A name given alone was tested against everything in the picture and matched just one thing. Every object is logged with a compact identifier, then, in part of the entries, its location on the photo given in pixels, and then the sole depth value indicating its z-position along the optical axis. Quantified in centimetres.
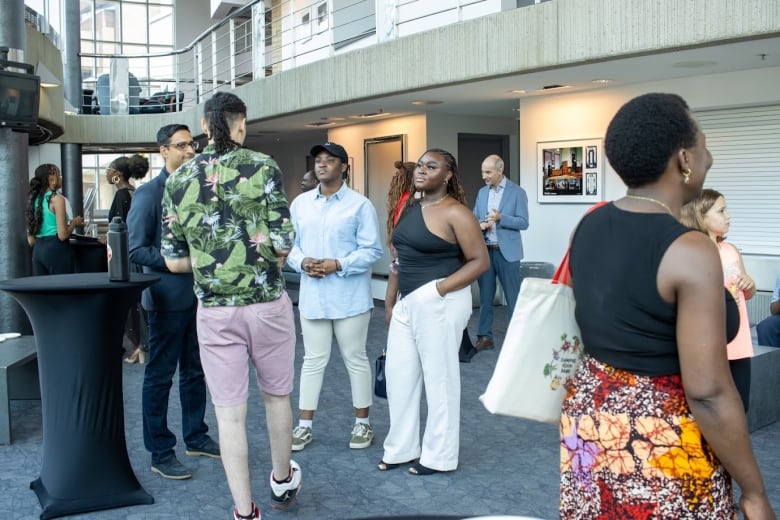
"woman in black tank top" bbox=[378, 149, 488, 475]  439
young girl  373
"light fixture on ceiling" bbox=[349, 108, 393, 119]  1209
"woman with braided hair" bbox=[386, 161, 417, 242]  734
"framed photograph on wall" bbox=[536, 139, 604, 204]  966
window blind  824
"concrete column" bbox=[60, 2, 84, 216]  1995
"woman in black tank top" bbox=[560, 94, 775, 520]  172
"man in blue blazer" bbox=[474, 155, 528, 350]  833
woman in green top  754
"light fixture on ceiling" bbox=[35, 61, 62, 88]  1221
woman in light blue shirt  490
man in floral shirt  344
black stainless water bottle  395
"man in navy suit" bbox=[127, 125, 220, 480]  433
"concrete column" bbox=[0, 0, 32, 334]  684
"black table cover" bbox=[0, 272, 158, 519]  392
